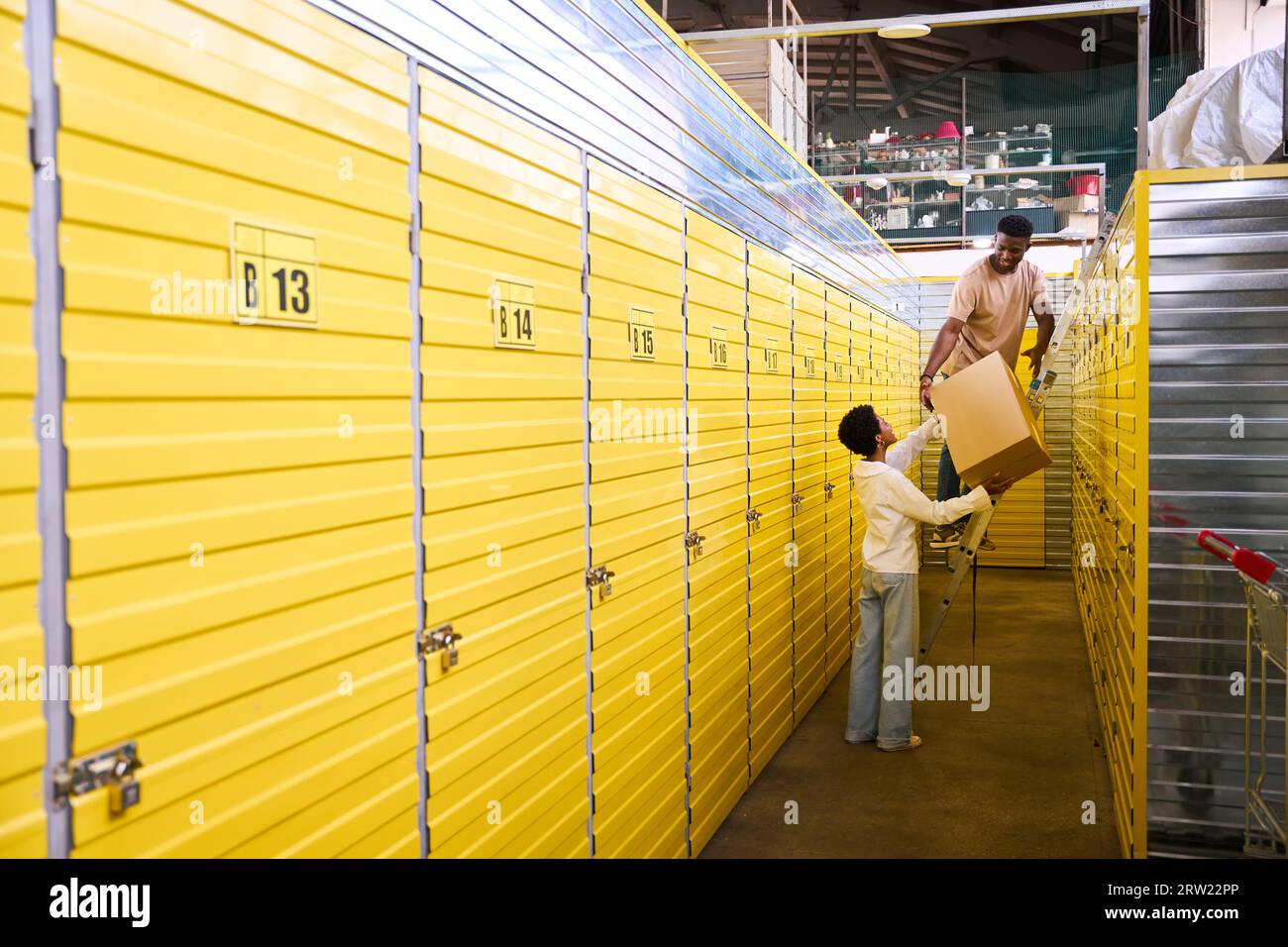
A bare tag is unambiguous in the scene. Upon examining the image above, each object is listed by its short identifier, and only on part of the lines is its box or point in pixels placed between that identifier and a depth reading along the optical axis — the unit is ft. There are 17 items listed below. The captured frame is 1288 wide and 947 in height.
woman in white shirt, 18.97
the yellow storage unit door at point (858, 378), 26.08
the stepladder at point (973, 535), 19.86
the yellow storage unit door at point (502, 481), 7.89
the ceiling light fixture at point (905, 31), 18.15
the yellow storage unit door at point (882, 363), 29.53
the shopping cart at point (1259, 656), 9.65
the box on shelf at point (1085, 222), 41.85
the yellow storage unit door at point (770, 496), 17.26
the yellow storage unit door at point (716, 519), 14.19
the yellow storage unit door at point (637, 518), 11.02
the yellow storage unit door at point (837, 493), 23.31
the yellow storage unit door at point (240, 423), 4.96
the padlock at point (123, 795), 5.03
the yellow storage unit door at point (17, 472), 4.49
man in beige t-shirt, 20.36
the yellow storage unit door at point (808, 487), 20.27
